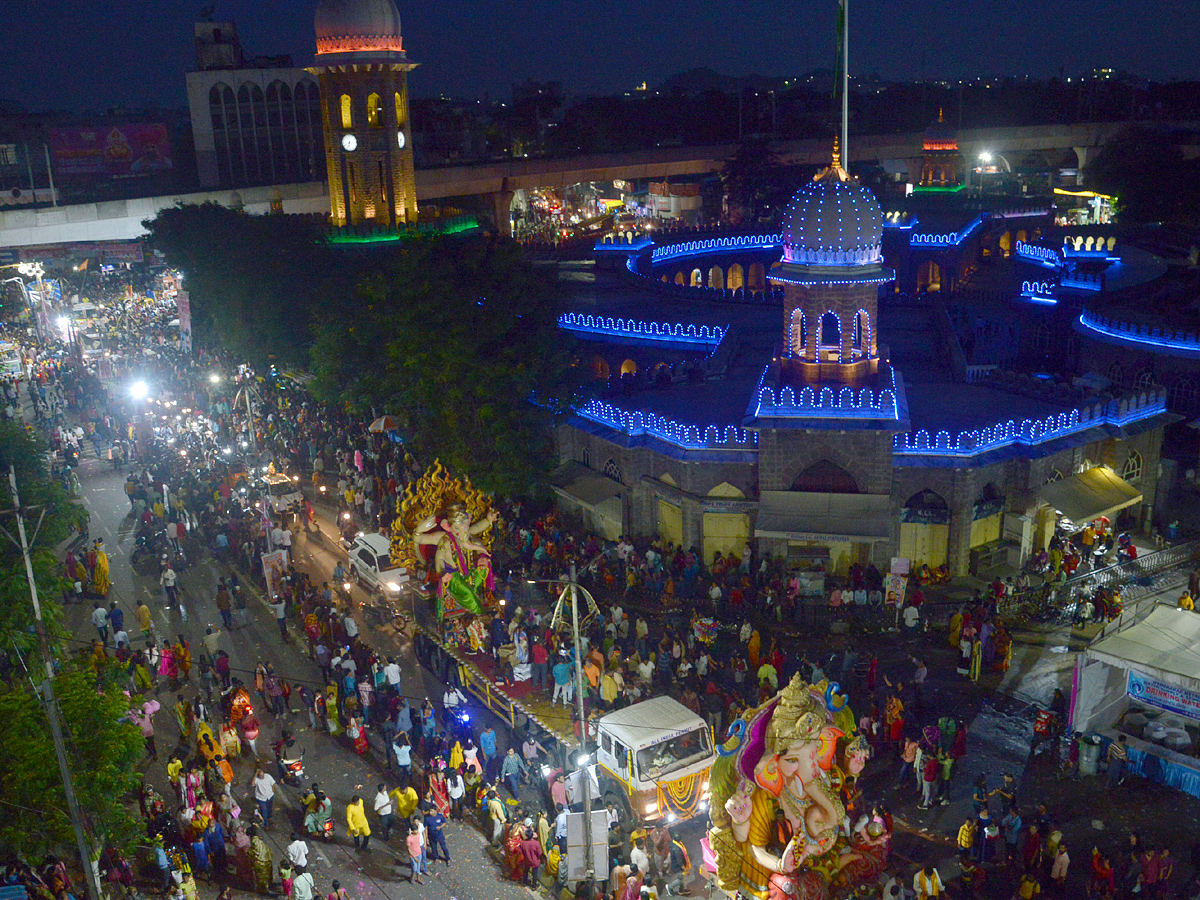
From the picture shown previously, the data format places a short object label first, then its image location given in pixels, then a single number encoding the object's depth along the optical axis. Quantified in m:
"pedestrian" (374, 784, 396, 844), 17.80
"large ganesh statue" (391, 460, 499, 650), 23.55
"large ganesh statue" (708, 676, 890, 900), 13.09
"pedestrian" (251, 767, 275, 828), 18.28
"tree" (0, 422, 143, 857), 14.48
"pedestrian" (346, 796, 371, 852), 17.38
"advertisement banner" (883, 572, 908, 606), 24.03
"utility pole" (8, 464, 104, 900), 13.58
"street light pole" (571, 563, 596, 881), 16.42
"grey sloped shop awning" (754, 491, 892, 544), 25.44
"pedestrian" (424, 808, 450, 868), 17.31
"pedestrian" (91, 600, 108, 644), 25.12
